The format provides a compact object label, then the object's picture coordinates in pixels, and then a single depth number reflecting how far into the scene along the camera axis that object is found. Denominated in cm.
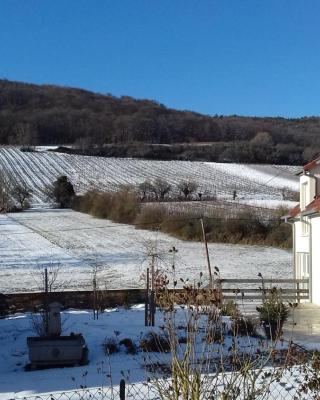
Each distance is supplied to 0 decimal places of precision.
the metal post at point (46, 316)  1103
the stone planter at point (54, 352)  1001
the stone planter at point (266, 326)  1080
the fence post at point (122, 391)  548
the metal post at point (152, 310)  1250
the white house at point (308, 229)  1748
